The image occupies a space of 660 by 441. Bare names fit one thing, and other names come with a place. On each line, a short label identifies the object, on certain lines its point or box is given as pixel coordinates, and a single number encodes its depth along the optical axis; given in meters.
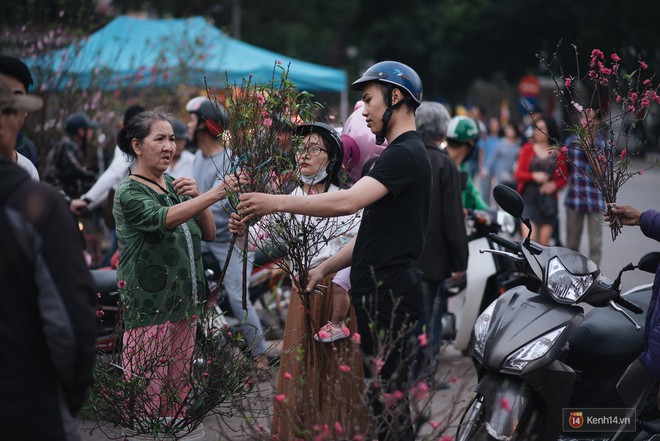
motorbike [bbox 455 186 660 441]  4.46
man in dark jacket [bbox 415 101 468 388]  7.06
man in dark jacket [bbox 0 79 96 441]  2.84
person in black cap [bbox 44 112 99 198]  10.52
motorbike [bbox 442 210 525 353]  7.66
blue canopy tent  14.95
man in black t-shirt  4.20
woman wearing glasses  4.86
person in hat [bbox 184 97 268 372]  7.68
